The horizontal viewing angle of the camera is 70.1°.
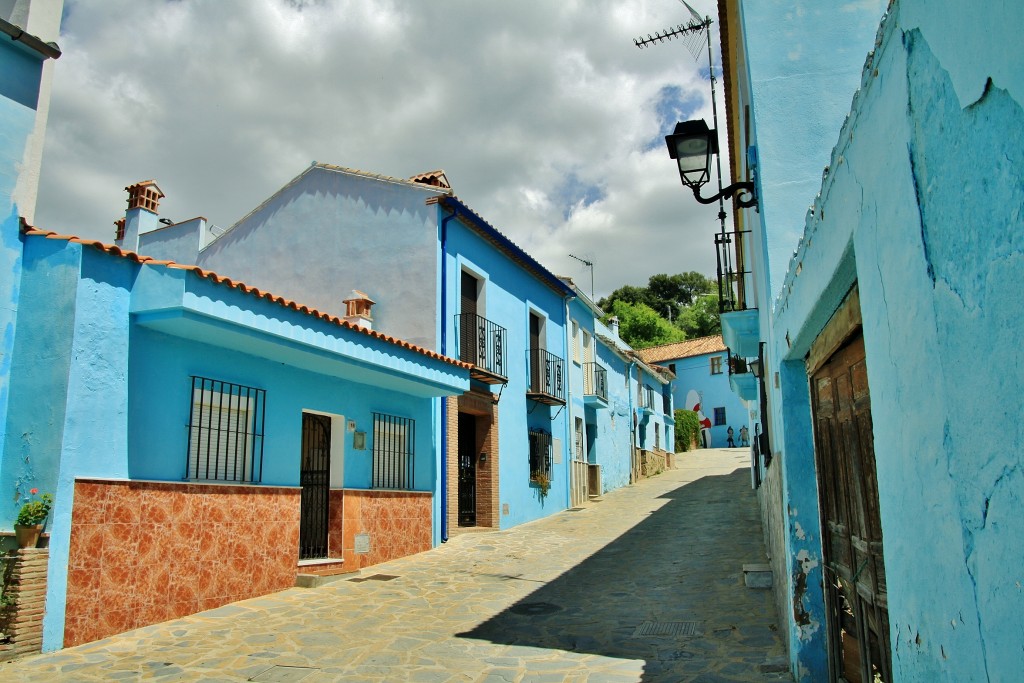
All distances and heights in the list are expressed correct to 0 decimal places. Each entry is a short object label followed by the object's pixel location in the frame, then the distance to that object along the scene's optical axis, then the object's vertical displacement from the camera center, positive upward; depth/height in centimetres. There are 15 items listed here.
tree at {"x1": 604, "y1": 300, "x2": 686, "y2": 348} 5119 +918
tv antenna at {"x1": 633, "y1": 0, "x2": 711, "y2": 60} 1339 +806
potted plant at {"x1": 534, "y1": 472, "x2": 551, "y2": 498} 1708 -48
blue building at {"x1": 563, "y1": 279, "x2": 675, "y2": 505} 2066 +165
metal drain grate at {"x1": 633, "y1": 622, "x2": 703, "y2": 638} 723 -170
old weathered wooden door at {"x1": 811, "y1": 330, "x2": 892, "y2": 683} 355 -34
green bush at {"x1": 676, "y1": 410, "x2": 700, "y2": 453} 3959 +163
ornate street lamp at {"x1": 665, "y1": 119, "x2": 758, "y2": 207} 638 +268
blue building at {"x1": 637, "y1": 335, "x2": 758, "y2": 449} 4431 +444
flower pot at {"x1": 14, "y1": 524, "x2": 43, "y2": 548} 622 -55
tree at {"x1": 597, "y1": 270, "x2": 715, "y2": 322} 5966 +1370
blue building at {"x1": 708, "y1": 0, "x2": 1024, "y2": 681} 151 +33
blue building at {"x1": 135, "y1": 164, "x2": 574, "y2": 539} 1373 +368
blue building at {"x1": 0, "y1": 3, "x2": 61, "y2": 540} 680 +328
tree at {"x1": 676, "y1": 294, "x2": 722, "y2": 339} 5466 +1066
